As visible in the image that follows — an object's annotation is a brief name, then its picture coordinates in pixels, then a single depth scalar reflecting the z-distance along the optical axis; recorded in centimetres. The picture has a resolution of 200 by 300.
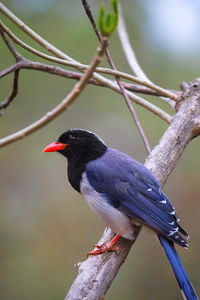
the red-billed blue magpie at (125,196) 672
